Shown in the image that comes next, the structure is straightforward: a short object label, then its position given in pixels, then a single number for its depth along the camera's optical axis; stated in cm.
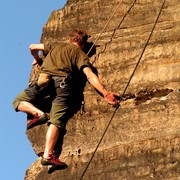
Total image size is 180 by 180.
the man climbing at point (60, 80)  966
